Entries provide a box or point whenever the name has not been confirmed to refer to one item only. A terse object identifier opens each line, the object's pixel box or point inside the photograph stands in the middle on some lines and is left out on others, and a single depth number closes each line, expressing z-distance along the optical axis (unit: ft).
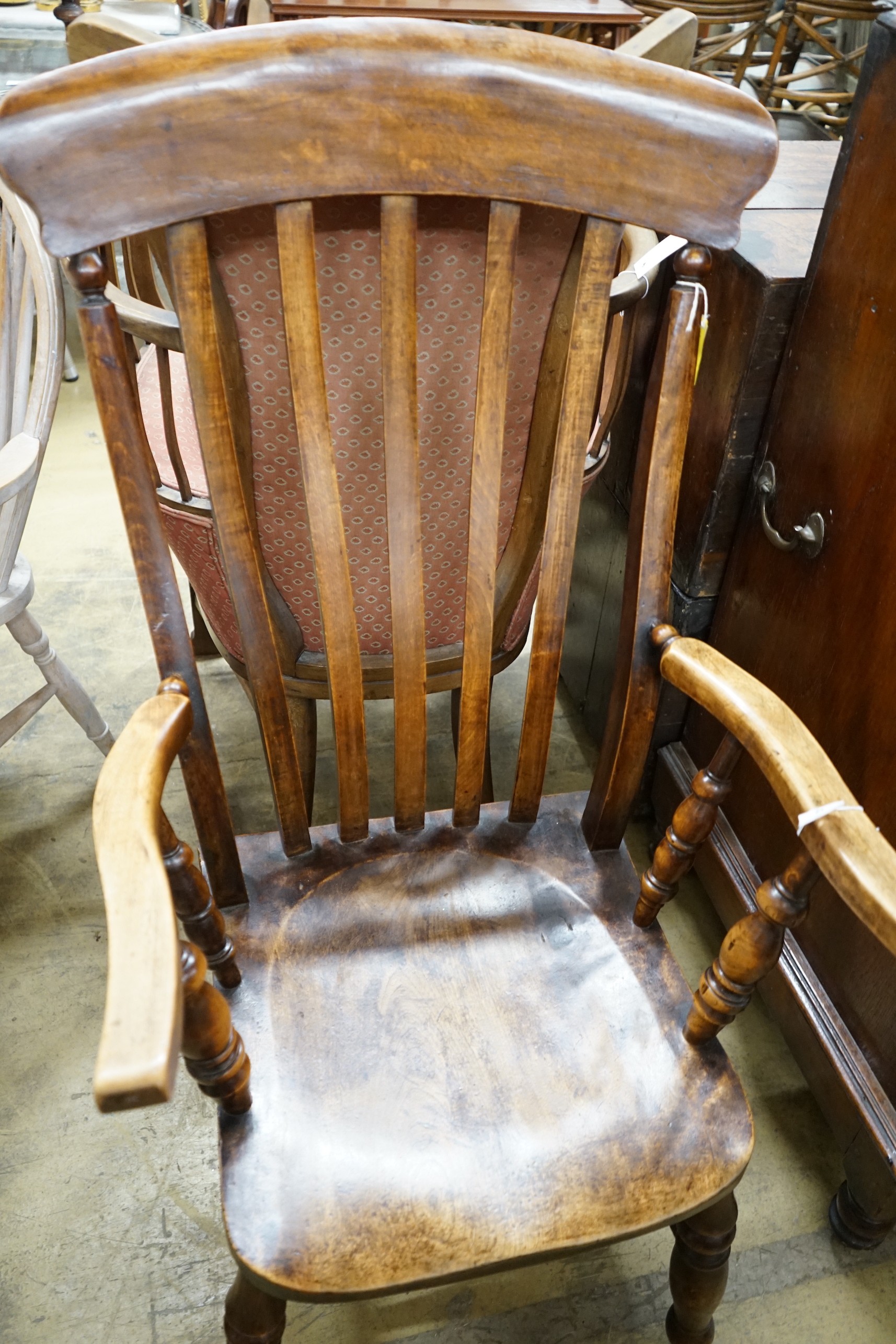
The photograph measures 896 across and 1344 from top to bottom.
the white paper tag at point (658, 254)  2.48
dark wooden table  6.08
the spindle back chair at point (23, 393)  3.71
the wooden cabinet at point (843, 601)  2.81
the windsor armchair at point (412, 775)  2.05
